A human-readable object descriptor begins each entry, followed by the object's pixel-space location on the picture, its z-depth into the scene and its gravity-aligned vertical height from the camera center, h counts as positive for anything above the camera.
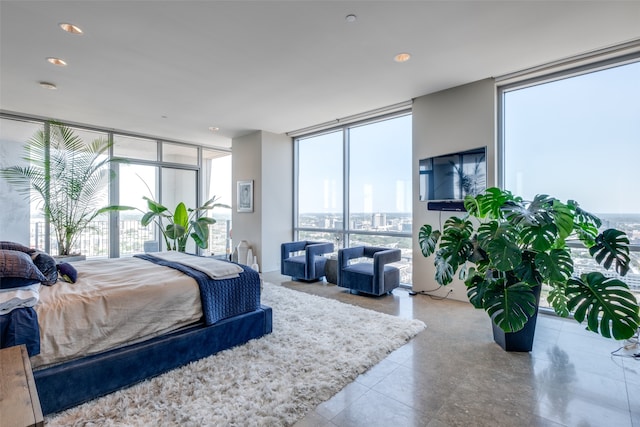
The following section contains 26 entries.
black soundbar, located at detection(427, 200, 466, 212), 3.88 +0.11
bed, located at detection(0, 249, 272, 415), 1.84 -0.77
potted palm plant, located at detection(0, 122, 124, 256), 4.64 +0.60
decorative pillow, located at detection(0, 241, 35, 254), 2.65 -0.27
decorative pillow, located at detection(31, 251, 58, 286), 2.38 -0.40
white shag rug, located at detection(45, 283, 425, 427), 1.79 -1.16
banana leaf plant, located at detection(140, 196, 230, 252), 5.32 -0.19
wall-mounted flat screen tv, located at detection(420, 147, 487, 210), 3.83 +0.48
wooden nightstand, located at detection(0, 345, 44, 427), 0.89 -0.59
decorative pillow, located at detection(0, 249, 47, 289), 1.99 -0.36
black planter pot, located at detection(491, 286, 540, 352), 2.59 -1.06
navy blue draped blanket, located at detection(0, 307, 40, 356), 1.67 -0.63
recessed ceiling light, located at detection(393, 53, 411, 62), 3.18 +1.66
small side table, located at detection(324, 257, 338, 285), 5.05 -0.93
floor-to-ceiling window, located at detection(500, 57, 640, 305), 3.15 +0.80
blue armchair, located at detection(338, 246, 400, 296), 4.11 -0.82
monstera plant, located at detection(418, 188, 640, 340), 2.15 -0.40
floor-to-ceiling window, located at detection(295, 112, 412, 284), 4.86 +0.53
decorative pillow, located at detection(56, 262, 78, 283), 2.47 -0.46
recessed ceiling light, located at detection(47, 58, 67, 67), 3.21 +1.66
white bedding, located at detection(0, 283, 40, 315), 1.75 -0.48
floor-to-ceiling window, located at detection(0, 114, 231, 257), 4.79 +0.60
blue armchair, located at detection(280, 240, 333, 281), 5.00 -0.77
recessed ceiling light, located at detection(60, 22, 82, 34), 2.63 +1.65
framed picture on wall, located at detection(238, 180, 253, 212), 6.20 +0.40
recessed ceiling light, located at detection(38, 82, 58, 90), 3.78 +1.66
